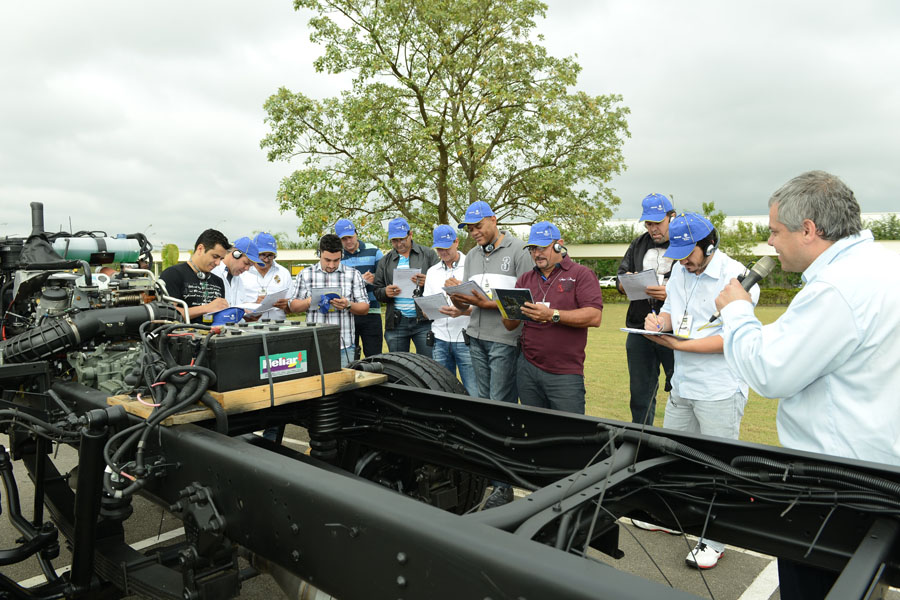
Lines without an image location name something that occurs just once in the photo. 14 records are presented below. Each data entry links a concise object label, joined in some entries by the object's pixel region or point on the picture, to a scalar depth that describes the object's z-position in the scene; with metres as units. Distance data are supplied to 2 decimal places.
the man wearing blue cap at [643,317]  5.02
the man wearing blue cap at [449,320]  5.97
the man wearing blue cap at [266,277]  6.52
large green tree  19.41
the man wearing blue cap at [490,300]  5.28
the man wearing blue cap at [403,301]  6.79
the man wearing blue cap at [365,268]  7.04
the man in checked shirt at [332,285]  6.29
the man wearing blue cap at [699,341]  3.58
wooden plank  2.40
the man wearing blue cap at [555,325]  4.59
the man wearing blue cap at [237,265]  6.60
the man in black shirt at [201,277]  5.36
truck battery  2.57
